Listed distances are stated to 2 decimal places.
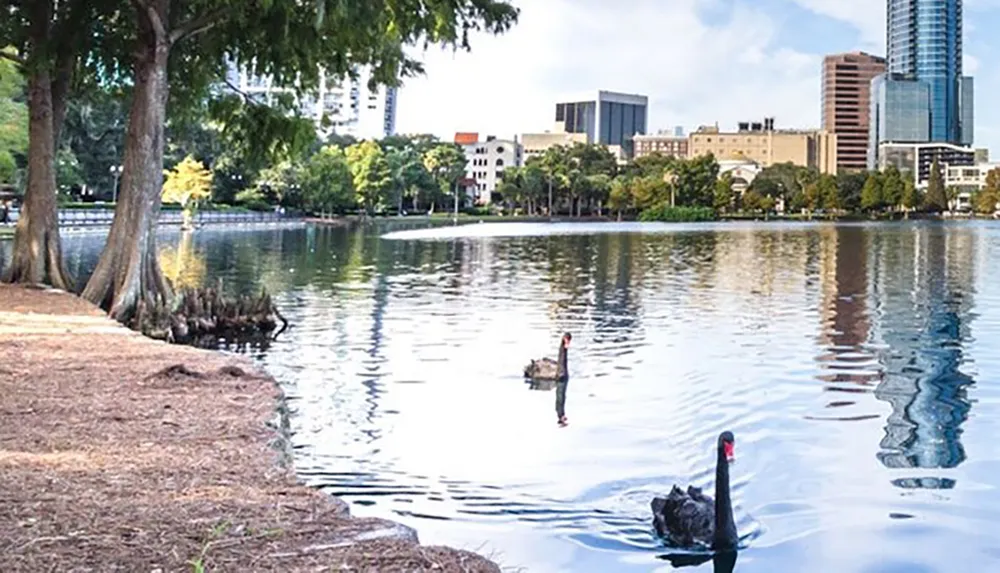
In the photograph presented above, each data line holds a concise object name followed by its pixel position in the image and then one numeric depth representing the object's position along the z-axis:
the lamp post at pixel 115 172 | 64.75
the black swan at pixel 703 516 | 7.14
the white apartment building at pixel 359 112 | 169.86
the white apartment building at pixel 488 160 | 166.12
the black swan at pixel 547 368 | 13.76
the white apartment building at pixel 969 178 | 190.38
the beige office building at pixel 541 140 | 184.75
